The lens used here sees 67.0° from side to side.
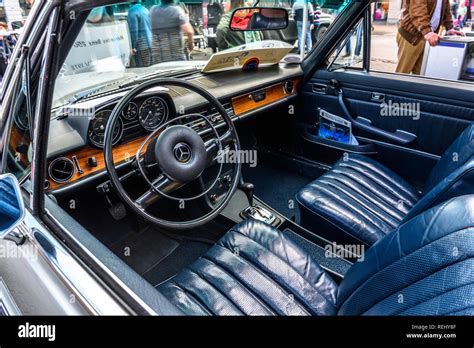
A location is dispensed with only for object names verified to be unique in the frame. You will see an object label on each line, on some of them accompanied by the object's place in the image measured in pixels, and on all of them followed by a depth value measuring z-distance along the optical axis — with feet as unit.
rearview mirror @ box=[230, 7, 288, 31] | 7.42
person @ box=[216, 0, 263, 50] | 8.81
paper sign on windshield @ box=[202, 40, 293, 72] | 8.13
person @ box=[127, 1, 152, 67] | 7.30
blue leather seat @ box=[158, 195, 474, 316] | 2.59
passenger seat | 5.54
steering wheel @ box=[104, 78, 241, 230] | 4.74
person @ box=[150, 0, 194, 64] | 7.94
